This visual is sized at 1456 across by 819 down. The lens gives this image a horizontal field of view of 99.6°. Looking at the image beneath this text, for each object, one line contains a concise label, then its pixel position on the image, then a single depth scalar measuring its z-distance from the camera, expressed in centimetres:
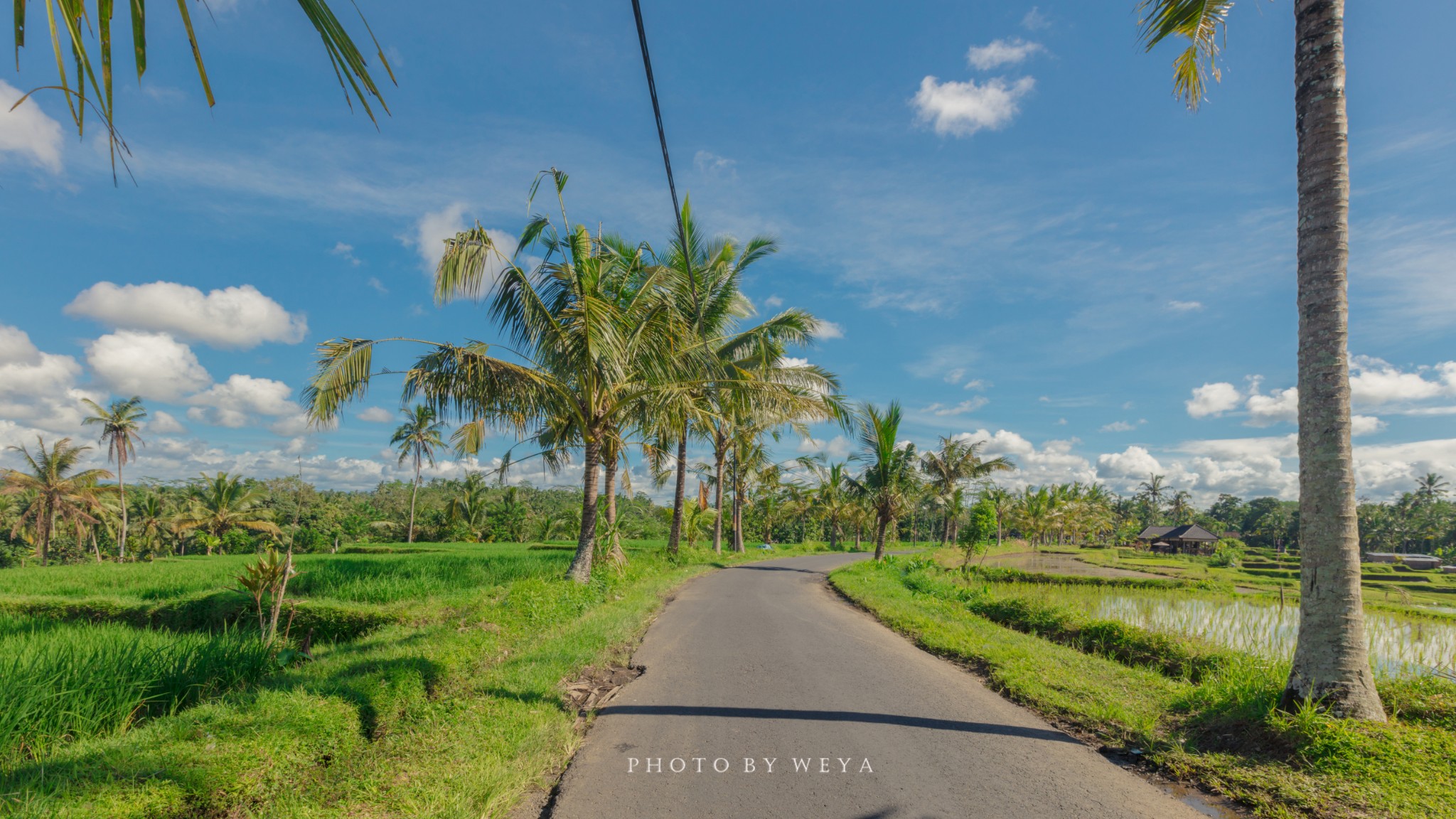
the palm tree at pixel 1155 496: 10112
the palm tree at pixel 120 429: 3150
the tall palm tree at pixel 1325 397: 423
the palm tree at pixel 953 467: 4057
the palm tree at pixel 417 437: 4222
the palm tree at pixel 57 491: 2938
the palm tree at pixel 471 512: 4178
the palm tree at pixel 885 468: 2194
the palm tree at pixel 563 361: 985
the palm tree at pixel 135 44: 132
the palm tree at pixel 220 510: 3766
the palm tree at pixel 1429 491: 6856
